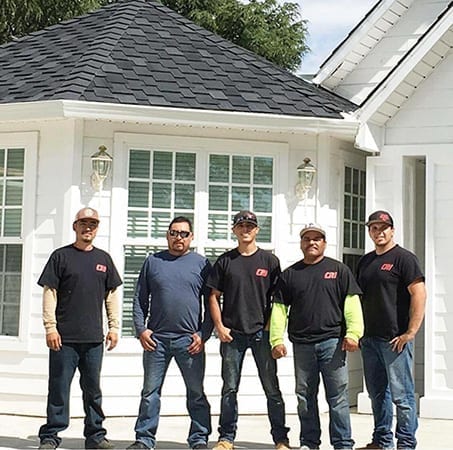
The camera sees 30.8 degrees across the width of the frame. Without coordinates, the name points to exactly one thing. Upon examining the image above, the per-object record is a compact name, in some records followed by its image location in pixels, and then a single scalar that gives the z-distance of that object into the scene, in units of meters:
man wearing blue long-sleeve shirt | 6.38
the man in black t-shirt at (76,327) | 6.39
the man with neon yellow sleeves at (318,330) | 6.16
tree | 24.47
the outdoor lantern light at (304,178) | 8.92
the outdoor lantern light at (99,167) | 8.38
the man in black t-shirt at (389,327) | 6.27
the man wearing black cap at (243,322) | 6.37
